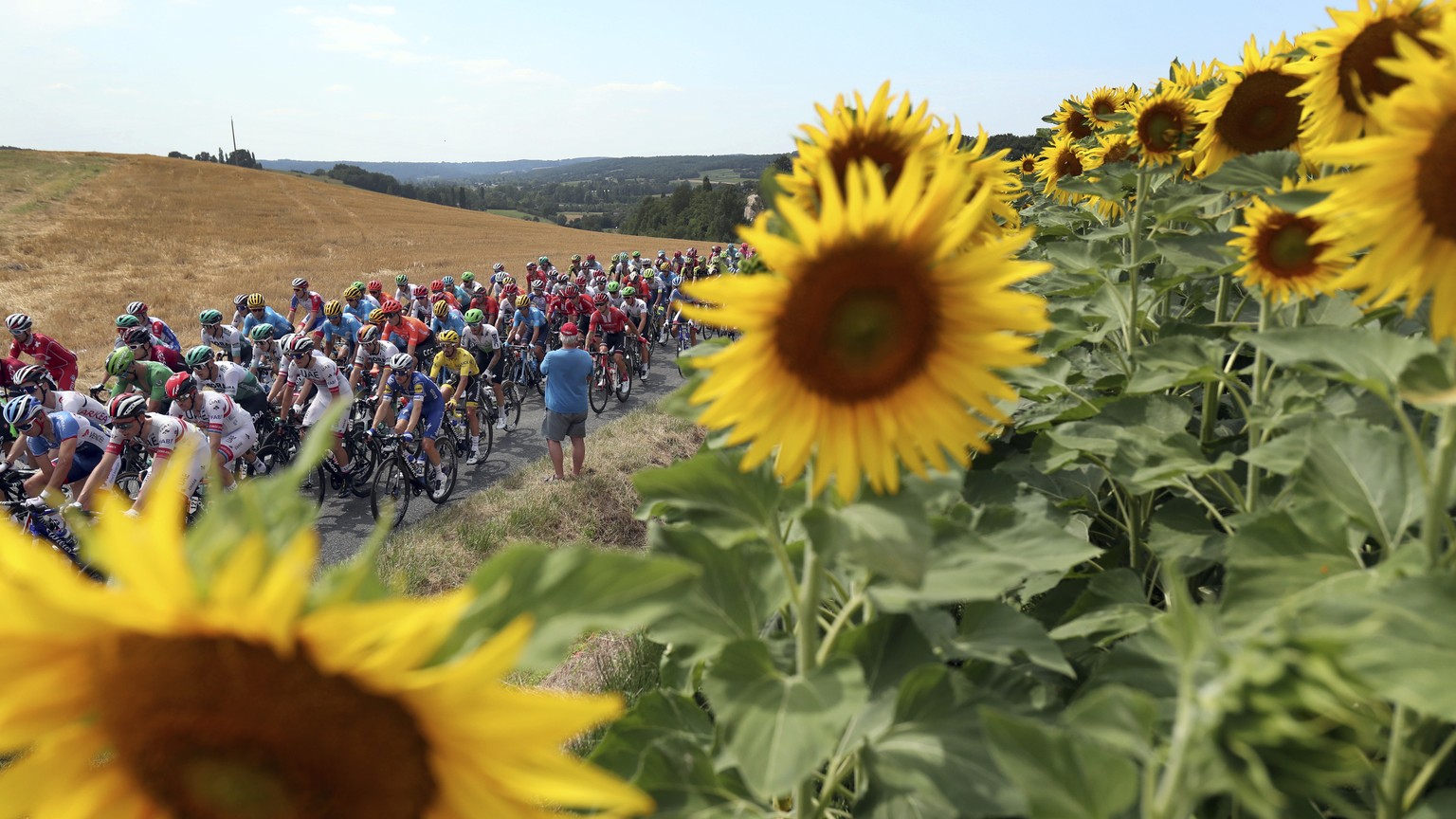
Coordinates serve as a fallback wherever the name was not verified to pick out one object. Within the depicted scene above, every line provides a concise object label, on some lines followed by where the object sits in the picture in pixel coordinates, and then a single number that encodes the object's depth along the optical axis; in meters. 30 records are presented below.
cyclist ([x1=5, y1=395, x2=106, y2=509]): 8.41
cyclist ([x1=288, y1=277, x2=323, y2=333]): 15.36
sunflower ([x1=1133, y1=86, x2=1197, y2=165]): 3.58
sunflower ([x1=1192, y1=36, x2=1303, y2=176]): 2.82
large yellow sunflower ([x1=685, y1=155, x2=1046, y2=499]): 1.29
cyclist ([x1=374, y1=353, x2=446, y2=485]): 11.10
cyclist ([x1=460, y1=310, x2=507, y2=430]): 15.49
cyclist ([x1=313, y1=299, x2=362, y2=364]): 14.83
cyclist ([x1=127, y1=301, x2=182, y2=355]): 13.46
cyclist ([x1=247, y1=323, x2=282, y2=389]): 13.82
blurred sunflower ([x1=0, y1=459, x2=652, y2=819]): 0.73
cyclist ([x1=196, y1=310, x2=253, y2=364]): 14.70
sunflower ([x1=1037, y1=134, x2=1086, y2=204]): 5.67
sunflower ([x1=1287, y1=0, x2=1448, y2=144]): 2.02
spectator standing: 11.75
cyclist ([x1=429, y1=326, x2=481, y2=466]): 12.67
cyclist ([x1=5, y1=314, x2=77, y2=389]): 12.10
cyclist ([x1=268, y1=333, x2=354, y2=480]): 10.91
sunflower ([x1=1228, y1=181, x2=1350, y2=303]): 2.29
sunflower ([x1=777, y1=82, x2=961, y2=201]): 1.76
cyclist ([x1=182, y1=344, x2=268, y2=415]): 10.79
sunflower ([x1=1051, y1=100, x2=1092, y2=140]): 5.57
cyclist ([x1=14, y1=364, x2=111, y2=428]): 8.93
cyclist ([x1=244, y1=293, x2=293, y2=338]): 15.30
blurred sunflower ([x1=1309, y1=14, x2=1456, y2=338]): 1.15
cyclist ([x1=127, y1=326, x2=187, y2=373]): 11.27
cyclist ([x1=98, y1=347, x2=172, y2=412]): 9.88
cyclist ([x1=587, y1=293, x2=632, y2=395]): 17.70
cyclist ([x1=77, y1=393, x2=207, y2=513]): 8.07
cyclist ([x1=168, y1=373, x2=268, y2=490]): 9.27
